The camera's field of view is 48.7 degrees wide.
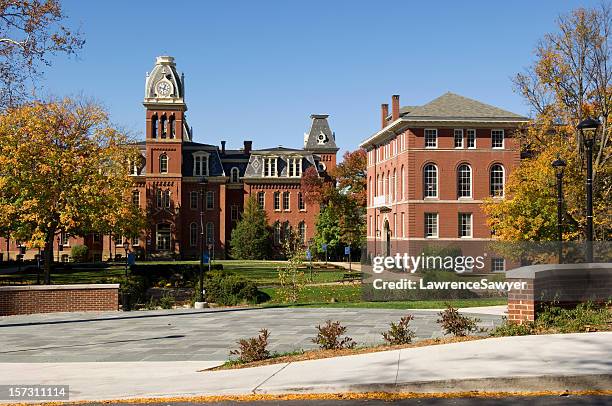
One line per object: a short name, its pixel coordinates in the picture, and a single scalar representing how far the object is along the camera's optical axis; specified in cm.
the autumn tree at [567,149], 3256
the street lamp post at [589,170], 1744
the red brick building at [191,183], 7806
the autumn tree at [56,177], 3344
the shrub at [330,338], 1271
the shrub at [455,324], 1355
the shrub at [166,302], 2571
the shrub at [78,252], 7388
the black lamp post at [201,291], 2644
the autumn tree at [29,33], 1864
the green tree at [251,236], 7681
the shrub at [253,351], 1213
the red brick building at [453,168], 5172
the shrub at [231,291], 2698
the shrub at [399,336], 1329
